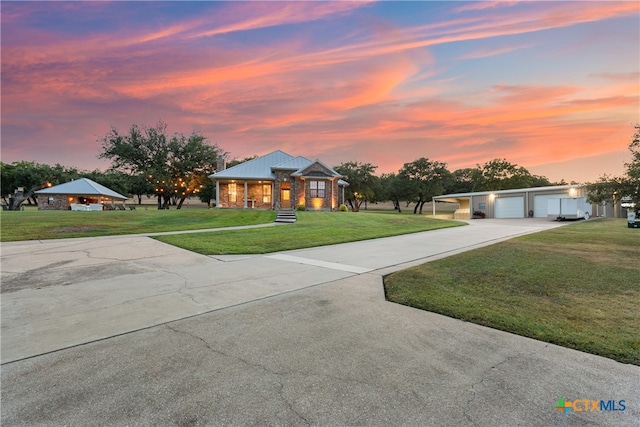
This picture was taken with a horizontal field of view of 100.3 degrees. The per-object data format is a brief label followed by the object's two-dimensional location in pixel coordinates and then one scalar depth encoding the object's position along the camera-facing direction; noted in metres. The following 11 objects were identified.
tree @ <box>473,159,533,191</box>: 48.22
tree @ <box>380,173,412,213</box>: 50.84
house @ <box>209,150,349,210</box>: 26.20
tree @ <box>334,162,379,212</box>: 48.31
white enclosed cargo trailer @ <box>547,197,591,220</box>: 23.78
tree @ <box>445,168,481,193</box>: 62.19
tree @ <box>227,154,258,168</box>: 46.44
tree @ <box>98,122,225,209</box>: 34.53
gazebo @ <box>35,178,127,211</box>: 32.47
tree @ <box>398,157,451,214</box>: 49.12
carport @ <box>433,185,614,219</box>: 26.22
